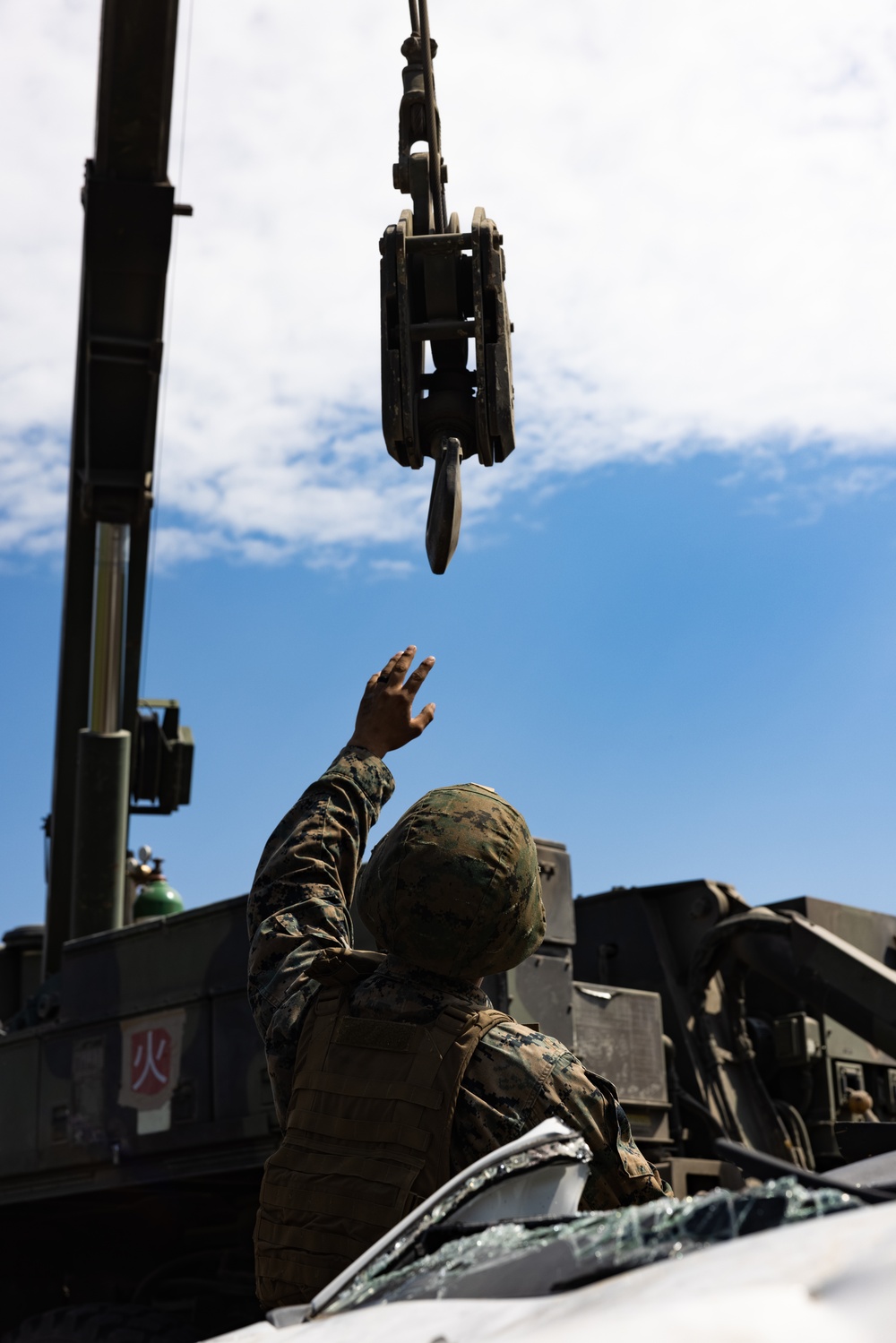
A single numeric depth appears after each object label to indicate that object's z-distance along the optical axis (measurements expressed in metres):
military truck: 5.35
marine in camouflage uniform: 2.14
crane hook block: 3.46
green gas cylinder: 7.96
